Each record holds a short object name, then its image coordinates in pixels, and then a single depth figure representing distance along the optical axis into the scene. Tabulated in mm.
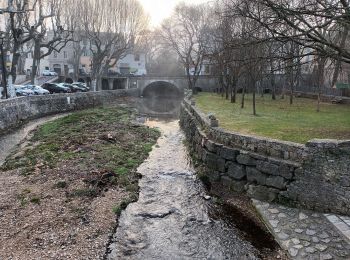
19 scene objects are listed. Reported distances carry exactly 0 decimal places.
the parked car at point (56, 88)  49000
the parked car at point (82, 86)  53662
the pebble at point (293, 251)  8648
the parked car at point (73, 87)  51281
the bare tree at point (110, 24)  47219
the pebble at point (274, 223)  10040
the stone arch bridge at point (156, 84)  64625
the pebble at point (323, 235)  9193
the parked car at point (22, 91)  40062
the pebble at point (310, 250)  8656
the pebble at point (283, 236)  9411
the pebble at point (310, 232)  9394
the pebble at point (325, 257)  8344
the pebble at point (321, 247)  8688
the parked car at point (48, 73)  68531
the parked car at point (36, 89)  42438
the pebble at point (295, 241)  9111
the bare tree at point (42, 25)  35219
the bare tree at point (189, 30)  52188
